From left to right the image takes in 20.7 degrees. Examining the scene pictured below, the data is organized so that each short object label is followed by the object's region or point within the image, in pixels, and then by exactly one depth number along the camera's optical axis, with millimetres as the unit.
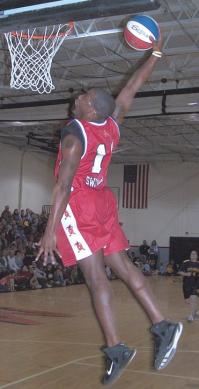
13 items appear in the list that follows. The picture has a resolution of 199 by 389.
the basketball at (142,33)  4762
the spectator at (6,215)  21289
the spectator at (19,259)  17281
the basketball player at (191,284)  11913
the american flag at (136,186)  29639
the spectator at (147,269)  26066
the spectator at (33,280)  17703
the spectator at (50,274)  18972
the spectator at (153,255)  27797
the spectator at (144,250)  27922
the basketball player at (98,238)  4051
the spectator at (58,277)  19391
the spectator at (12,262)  16783
